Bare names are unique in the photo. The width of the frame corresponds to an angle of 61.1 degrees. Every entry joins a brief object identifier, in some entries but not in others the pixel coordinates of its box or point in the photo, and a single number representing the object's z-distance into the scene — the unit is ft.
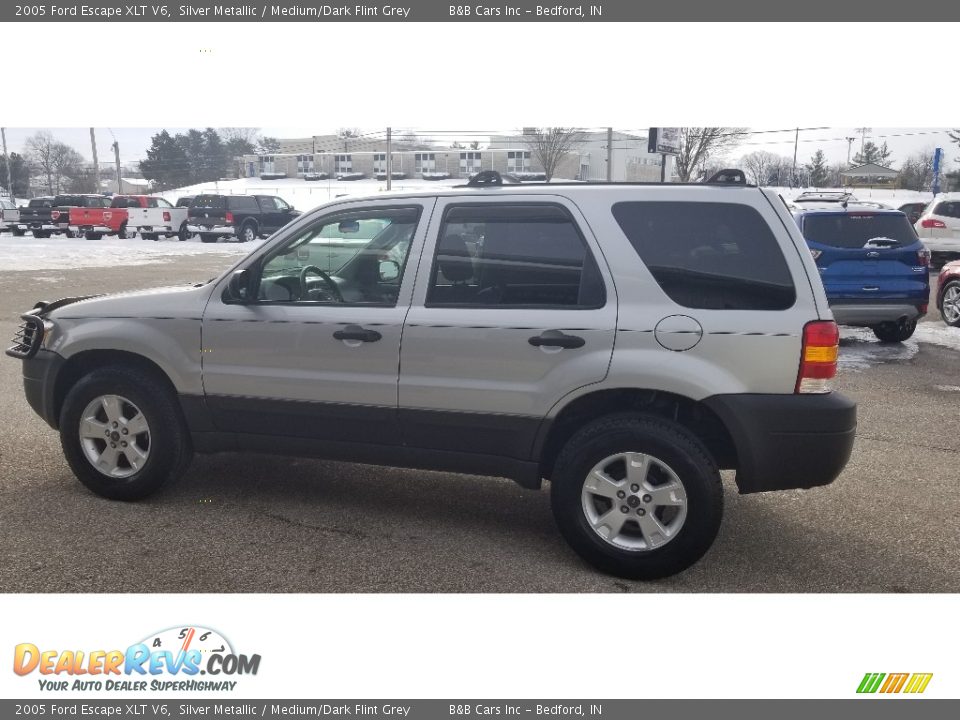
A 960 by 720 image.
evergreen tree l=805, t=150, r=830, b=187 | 183.57
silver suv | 12.37
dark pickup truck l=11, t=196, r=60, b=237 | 107.96
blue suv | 32.12
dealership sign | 56.95
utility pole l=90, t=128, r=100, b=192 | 157.76
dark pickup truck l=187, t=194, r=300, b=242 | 98.32
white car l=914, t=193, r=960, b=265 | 56.76
